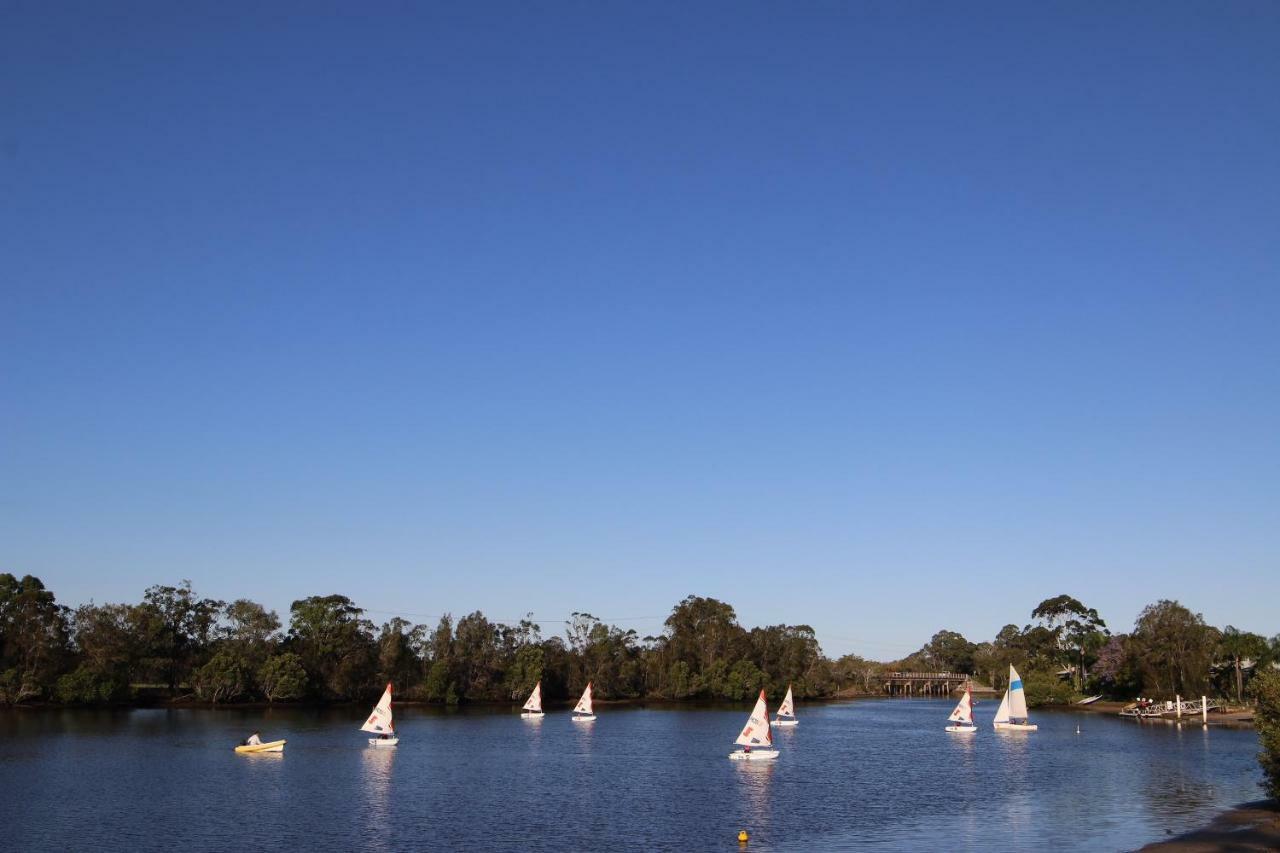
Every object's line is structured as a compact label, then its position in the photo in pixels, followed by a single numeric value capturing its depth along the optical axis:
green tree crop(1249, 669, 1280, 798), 43.72
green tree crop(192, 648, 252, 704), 130.50
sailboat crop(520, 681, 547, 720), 127.38
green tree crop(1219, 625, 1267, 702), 133.62
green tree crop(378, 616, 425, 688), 147.50
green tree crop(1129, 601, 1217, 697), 133.38
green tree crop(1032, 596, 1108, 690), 178.24
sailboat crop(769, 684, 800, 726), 121.81
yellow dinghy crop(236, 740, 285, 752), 75.00
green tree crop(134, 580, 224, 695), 135.25
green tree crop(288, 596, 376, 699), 140.38
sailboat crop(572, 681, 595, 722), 124.00
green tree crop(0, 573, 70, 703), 115.88
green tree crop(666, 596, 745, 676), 187.88
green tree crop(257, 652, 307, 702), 132.62
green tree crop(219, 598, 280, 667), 138.38
